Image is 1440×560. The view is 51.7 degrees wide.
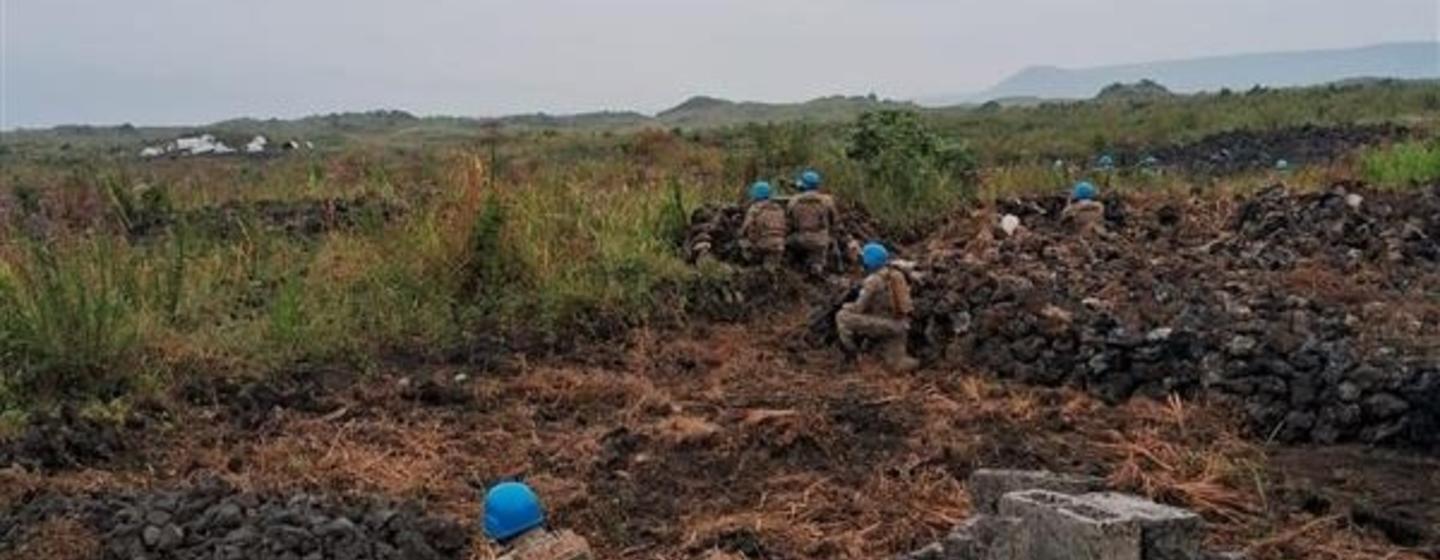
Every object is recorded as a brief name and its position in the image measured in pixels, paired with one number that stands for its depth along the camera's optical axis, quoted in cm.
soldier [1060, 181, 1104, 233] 1036
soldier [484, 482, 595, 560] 386
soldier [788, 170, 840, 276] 923
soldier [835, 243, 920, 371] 704
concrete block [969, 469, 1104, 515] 398
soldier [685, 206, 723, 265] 922
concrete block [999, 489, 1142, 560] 336
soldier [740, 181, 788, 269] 911
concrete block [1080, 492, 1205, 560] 343
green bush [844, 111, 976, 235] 1145
